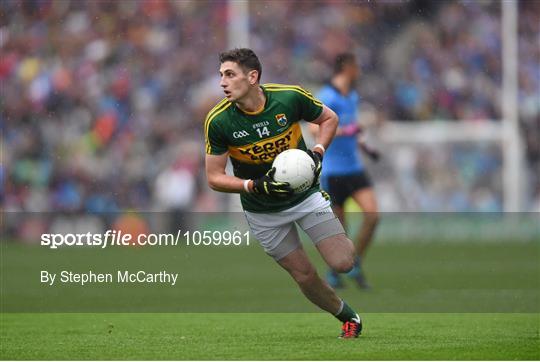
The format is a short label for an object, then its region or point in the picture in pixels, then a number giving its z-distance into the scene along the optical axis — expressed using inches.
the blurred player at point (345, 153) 1122.0
